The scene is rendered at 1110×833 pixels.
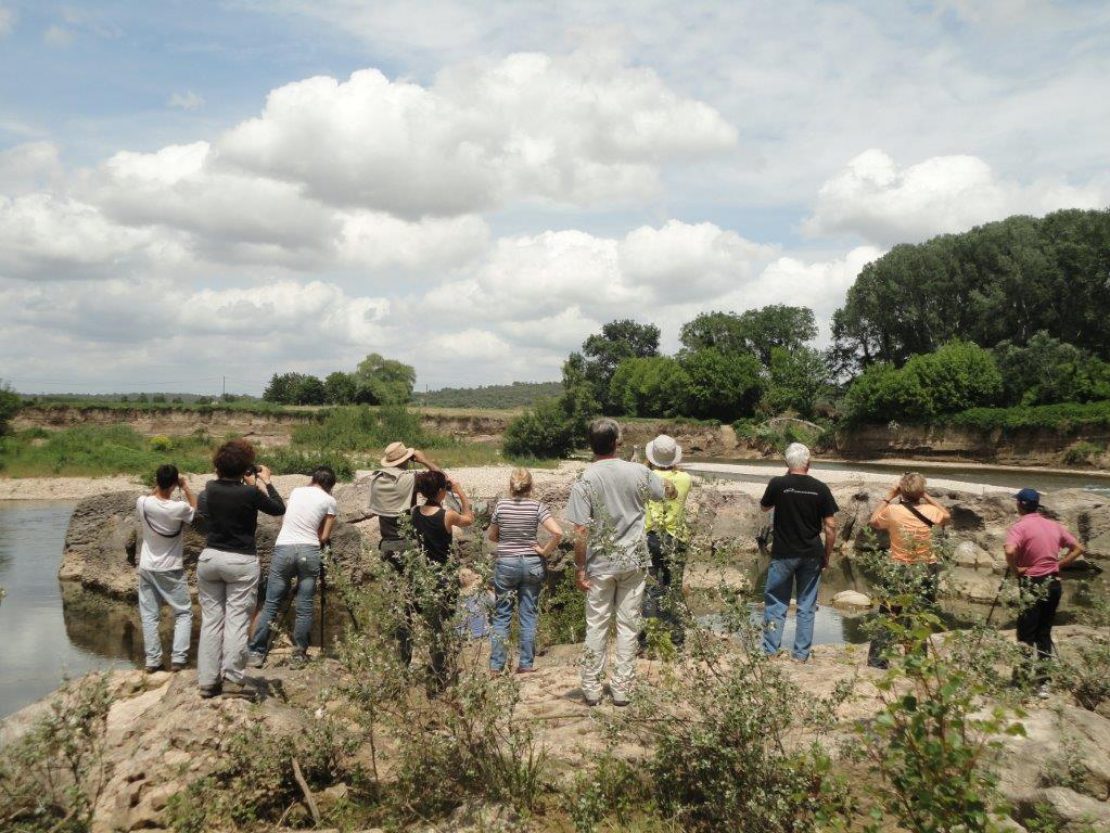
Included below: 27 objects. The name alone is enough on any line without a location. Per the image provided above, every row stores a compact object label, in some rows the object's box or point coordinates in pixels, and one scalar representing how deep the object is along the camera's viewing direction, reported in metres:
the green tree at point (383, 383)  74.06
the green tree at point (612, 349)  88.86
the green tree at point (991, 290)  51.00
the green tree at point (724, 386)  68.50
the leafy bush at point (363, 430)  45.09
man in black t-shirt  7.19
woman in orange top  6.80
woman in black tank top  6.55
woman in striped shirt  6.84
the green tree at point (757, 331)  76.81
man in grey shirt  5.92
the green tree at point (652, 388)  71.06
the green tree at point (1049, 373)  46.78
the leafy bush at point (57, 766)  4.27
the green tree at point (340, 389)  71.88
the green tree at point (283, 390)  71.50
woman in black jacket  6.08
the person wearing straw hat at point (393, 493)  6.99
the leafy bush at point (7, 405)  41.04
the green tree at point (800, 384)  63.66
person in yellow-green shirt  6.93
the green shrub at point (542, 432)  46.38
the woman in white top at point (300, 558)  7.44
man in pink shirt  6.74
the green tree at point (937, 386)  49.91
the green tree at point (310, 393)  71.31
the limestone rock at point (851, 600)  13.66
